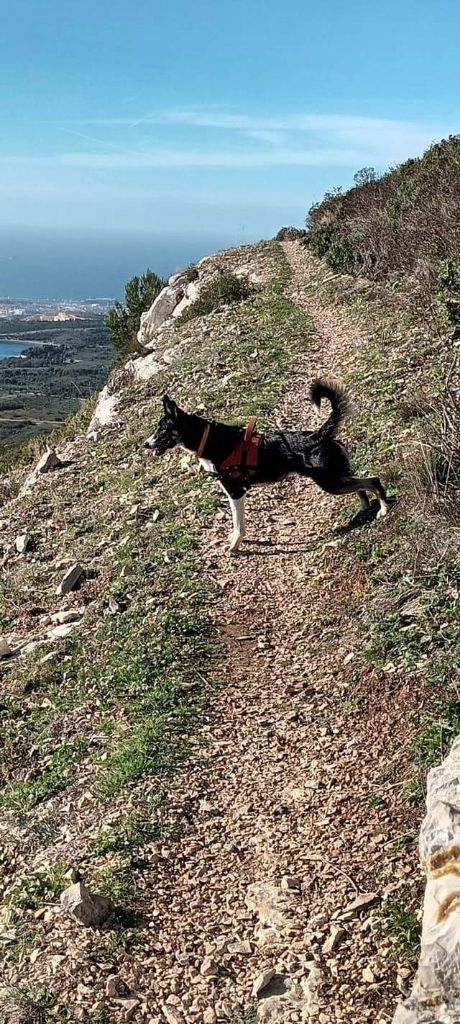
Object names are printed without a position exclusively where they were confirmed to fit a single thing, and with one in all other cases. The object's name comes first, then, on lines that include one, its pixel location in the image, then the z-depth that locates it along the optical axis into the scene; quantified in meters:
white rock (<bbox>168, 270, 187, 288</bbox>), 30.53
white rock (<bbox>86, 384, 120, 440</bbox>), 15.98
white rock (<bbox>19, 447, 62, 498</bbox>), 14.59
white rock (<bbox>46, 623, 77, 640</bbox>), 8.41
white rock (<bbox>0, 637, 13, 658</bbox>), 8.69
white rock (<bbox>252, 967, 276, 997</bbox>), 4.07
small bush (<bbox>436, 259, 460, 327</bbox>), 12.29
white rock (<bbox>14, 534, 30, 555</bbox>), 11.50
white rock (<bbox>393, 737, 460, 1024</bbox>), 2.90
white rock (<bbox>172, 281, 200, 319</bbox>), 25.72
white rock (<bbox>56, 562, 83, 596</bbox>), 9.65
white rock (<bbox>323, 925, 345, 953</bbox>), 4.20
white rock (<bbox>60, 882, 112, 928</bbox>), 4.58
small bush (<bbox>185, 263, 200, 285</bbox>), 30.16
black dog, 8.16
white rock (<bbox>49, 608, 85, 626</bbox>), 8.86
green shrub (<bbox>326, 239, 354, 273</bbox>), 21.85
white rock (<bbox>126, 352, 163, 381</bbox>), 18.58
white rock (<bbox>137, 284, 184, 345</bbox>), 29.16
